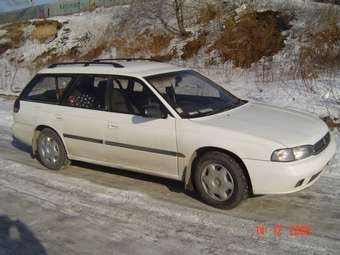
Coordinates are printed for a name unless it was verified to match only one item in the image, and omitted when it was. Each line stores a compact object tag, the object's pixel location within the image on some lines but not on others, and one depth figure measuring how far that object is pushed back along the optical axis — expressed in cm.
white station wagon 479
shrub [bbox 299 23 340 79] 1269
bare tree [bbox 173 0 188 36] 2137
